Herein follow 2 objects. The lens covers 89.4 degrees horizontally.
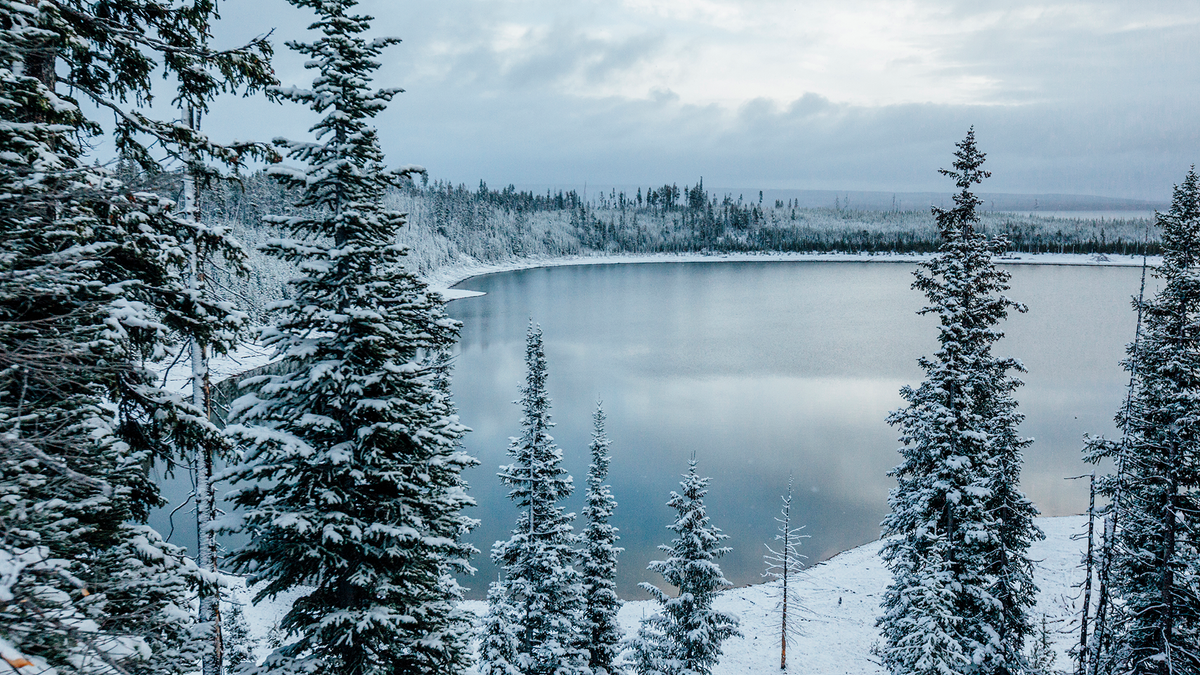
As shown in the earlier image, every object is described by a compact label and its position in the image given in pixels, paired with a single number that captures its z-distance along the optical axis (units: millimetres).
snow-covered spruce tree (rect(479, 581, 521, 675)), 15268
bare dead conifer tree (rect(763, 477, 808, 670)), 23125
